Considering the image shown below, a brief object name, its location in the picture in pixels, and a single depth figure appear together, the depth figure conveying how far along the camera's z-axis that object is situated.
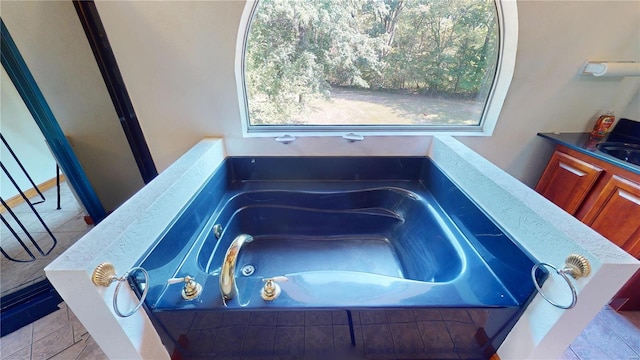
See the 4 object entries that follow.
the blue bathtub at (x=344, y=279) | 0.96
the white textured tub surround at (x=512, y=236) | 0.72
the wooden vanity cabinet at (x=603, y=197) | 1.31
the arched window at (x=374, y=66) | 1.48
